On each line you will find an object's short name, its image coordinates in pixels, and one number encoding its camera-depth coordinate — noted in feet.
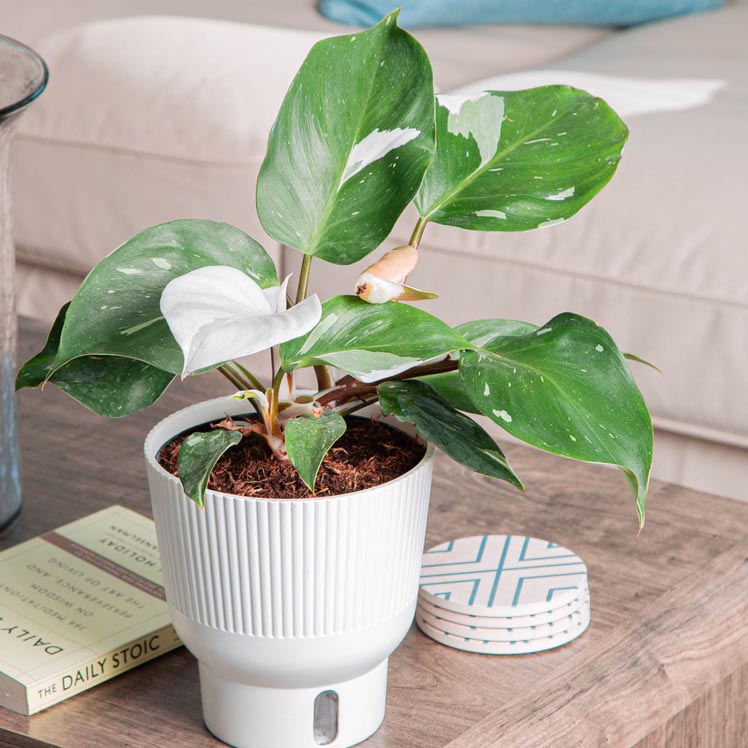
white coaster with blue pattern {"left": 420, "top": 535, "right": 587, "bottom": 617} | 5.58
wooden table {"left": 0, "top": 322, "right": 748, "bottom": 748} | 5.33
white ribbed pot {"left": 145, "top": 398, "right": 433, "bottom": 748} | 5.05
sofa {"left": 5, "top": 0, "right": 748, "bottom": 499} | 7.52
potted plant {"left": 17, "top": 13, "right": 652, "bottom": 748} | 4.99
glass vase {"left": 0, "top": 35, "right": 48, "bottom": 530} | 5.90
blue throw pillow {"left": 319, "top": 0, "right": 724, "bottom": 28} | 11.17
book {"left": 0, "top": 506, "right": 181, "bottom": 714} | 5.40
